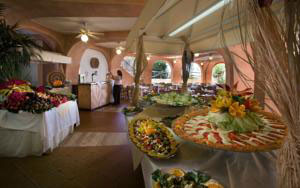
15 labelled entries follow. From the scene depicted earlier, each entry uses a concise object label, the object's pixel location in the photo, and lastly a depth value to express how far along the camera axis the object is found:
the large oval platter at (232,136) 0.73
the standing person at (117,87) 7.15
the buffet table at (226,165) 0.68
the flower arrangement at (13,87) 2.67
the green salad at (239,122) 0.87
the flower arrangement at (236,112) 0.88
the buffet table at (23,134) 2.52
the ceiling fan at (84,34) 4.44
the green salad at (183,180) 0.61
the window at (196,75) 12.85
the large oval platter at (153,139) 0.87
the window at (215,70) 12.39
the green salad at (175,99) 1.70
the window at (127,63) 10.39
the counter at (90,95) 5.93
